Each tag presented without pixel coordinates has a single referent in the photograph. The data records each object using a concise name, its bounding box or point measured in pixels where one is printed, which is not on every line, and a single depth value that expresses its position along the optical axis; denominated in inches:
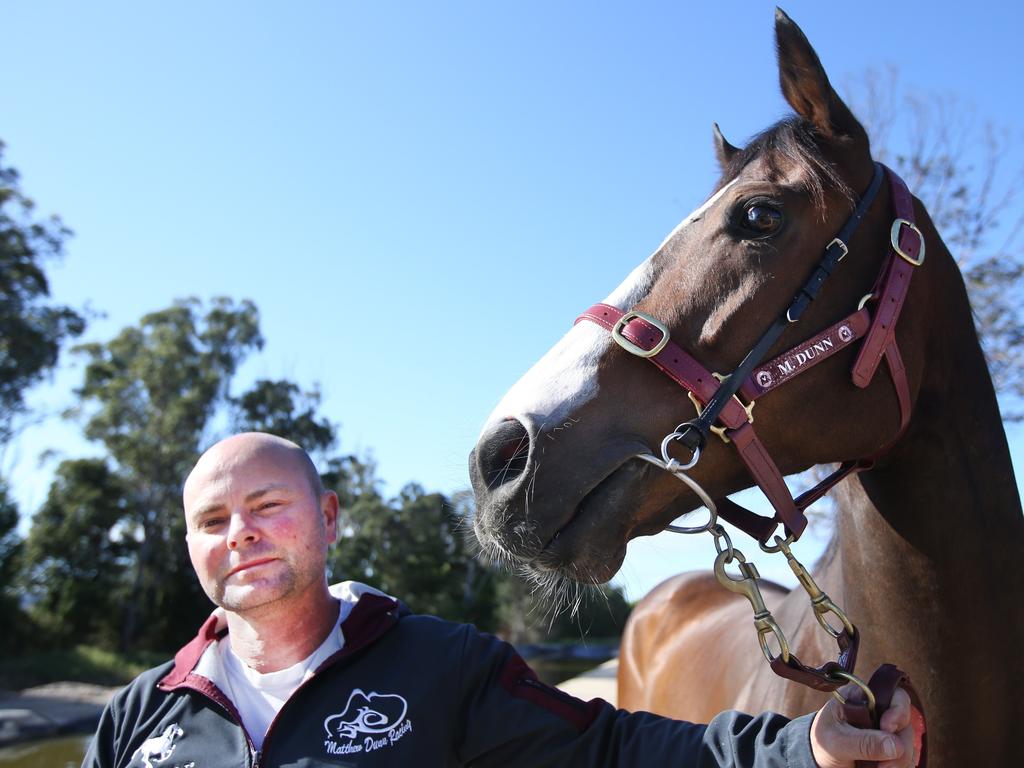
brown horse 62.2
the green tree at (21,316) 809.5
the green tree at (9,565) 900.6
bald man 58.9
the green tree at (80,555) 965.2
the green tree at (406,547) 934.4
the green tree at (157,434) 1016.2
